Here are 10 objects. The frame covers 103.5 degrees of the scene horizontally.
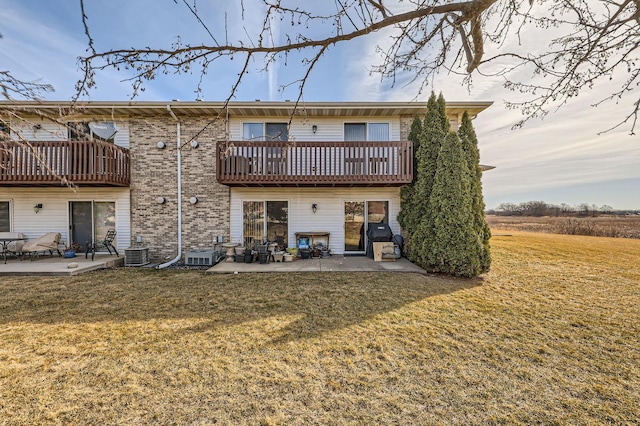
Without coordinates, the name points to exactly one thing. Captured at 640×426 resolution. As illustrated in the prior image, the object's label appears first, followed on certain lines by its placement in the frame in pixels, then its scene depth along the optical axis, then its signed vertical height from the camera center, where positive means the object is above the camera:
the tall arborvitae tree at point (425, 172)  7.59 +1.33
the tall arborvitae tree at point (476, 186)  7.04 +0.81
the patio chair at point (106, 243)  8.81 -0.91
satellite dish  8.55 +2.92
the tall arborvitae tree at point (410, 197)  8.38 +0.59
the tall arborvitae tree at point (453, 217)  6.77 -0.09
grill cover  8.73 -0.67
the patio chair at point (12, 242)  8.31 -0.76
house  8.34 +1.21
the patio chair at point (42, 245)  8.12 -0.85
